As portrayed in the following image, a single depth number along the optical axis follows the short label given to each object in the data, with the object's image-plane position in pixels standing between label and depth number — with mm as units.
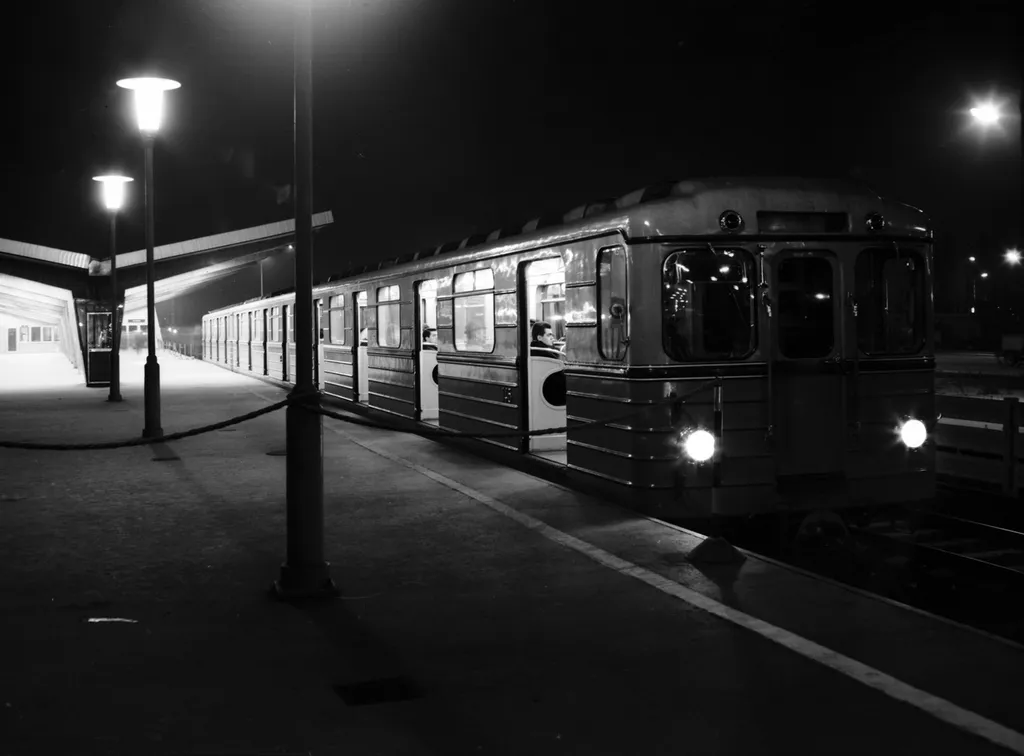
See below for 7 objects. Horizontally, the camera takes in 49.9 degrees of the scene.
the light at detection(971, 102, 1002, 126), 13328
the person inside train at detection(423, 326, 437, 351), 16203
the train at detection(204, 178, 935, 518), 8492
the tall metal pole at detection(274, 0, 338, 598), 6598
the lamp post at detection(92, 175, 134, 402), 19938
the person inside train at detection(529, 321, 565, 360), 11472
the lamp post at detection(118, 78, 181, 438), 13500
